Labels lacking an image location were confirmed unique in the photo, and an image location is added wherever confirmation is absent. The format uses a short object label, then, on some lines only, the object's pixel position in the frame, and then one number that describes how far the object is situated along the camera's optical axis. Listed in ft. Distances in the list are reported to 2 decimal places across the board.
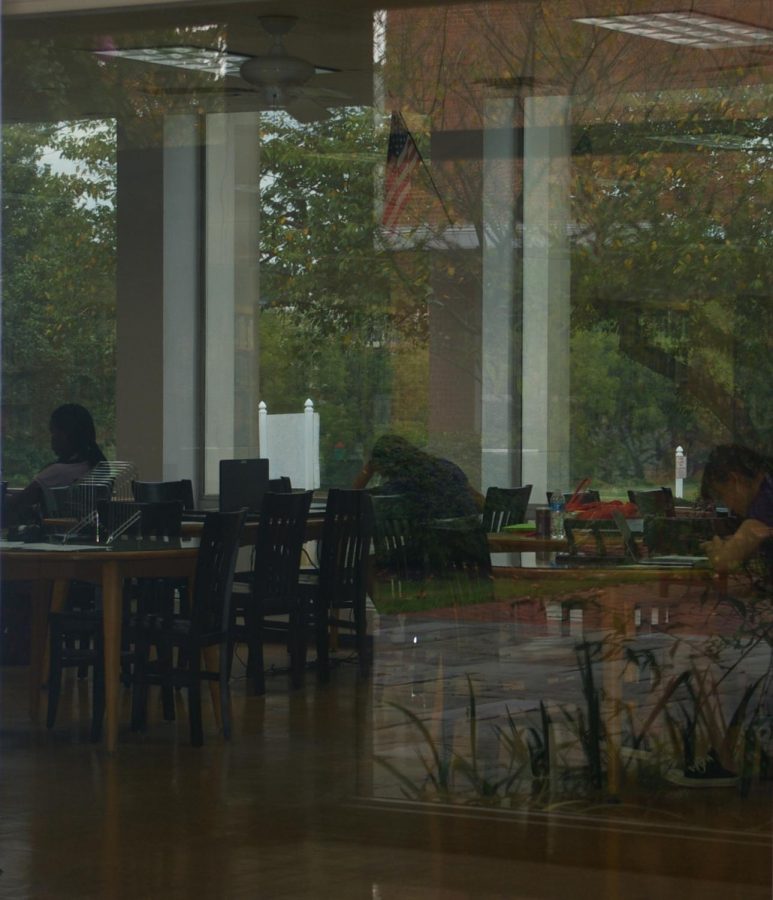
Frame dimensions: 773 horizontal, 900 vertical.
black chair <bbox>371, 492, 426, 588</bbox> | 32.04
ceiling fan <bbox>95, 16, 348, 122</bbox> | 31.30
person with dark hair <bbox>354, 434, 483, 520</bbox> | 31.64
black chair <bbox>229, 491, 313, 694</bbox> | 30.08
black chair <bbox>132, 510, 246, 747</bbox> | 25.76
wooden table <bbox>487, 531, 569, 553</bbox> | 27.34
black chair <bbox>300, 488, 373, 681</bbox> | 31.93
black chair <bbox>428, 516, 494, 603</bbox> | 26.94
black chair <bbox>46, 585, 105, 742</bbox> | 26.82
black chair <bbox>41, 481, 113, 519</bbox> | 29.27
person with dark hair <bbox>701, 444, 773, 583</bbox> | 23.23
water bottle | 27.73
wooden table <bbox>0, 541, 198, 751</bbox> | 24.77
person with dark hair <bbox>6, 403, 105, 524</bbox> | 30.44
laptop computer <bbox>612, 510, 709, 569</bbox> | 23.66
